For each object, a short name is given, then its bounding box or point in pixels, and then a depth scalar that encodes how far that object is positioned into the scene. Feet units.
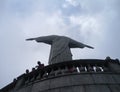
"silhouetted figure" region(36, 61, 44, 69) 43.29
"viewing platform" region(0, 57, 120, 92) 33.96
